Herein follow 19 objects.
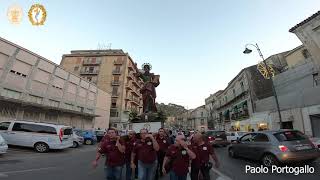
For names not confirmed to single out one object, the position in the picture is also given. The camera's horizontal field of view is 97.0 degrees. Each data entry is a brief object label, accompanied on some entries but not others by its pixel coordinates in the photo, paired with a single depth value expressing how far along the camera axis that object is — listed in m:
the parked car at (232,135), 15.29
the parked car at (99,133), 18.39
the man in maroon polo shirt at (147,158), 3.63
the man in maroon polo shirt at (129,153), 4.36
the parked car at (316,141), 8.23
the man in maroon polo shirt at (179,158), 3.10
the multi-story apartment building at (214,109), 39.56
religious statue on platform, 8.53
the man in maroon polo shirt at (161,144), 4.77
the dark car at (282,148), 5.29
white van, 9.52
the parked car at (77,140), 13.01
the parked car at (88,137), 15.89
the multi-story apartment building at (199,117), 59.65
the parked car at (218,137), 12.77
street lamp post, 12.24
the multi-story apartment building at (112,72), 34.77
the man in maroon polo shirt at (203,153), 3.77
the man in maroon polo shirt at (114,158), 3.60
